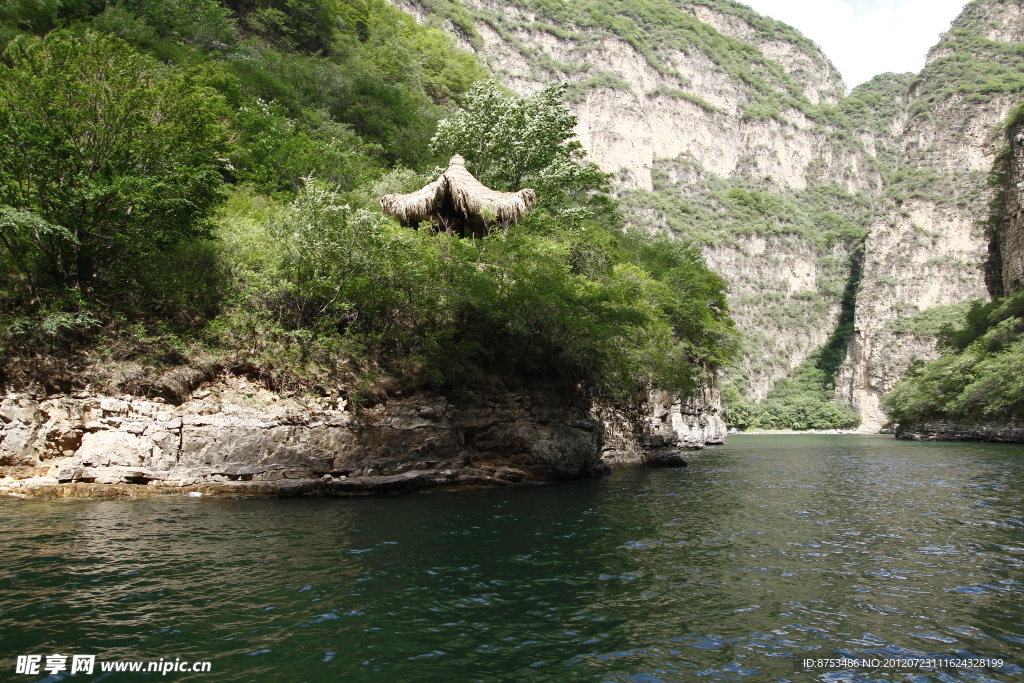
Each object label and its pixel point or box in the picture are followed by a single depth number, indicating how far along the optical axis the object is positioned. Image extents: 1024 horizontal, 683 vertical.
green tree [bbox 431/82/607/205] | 27.94
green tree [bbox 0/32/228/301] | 13.95
